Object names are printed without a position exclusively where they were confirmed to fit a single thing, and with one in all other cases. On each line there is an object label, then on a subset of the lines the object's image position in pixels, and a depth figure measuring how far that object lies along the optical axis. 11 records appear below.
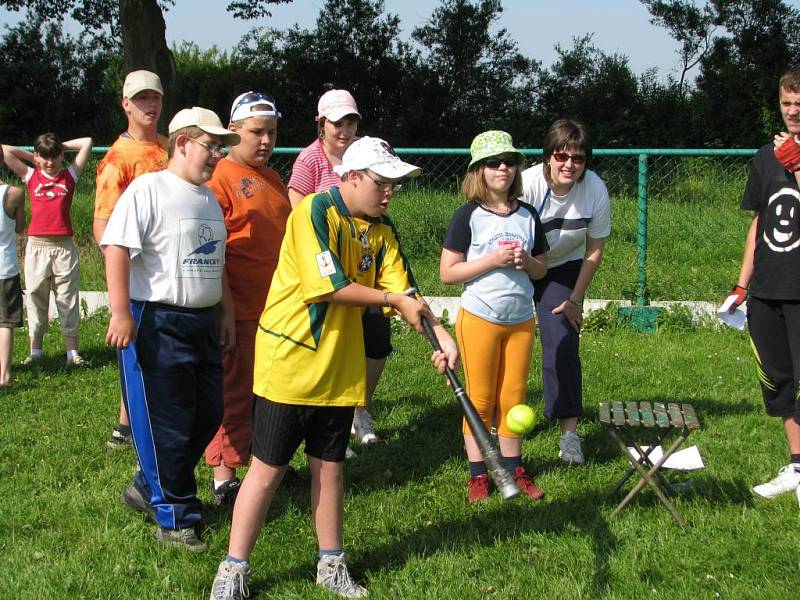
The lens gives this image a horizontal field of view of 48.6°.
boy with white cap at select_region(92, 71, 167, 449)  4.48
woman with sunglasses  4.77
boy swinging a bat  3.27
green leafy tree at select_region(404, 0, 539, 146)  23.02
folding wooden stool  4.11
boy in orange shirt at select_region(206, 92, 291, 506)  4.29
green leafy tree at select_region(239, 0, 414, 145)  23.28
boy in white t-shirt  3.72
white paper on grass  4.62
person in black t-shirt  4.26
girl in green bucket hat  4.42
